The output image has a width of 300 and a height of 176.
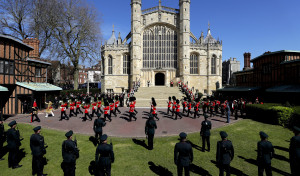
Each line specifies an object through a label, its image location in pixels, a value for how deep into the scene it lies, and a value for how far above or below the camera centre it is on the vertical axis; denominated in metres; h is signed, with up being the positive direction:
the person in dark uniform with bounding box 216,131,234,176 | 5.04 -2.25
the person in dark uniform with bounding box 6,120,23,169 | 6.01 -2.28
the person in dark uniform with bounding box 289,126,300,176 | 4.89 -2.14
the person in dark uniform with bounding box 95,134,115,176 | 4.66 -2.17
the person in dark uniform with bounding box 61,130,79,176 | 4.89 -2.20
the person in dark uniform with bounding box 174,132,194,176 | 4.80 -2.13
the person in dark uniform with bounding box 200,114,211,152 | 7.35 -2.09
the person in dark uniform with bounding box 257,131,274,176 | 4.89 -2.15
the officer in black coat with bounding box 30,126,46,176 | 5.32 -2.27
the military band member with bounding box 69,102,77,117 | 13.76 -1.71
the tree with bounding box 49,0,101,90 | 25.94 +10.10
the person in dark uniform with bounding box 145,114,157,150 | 7.49 -2.04
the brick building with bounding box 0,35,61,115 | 14.62 +1.22
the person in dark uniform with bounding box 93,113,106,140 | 8.06 -1.97
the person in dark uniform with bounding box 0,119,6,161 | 6.89 -2.12
